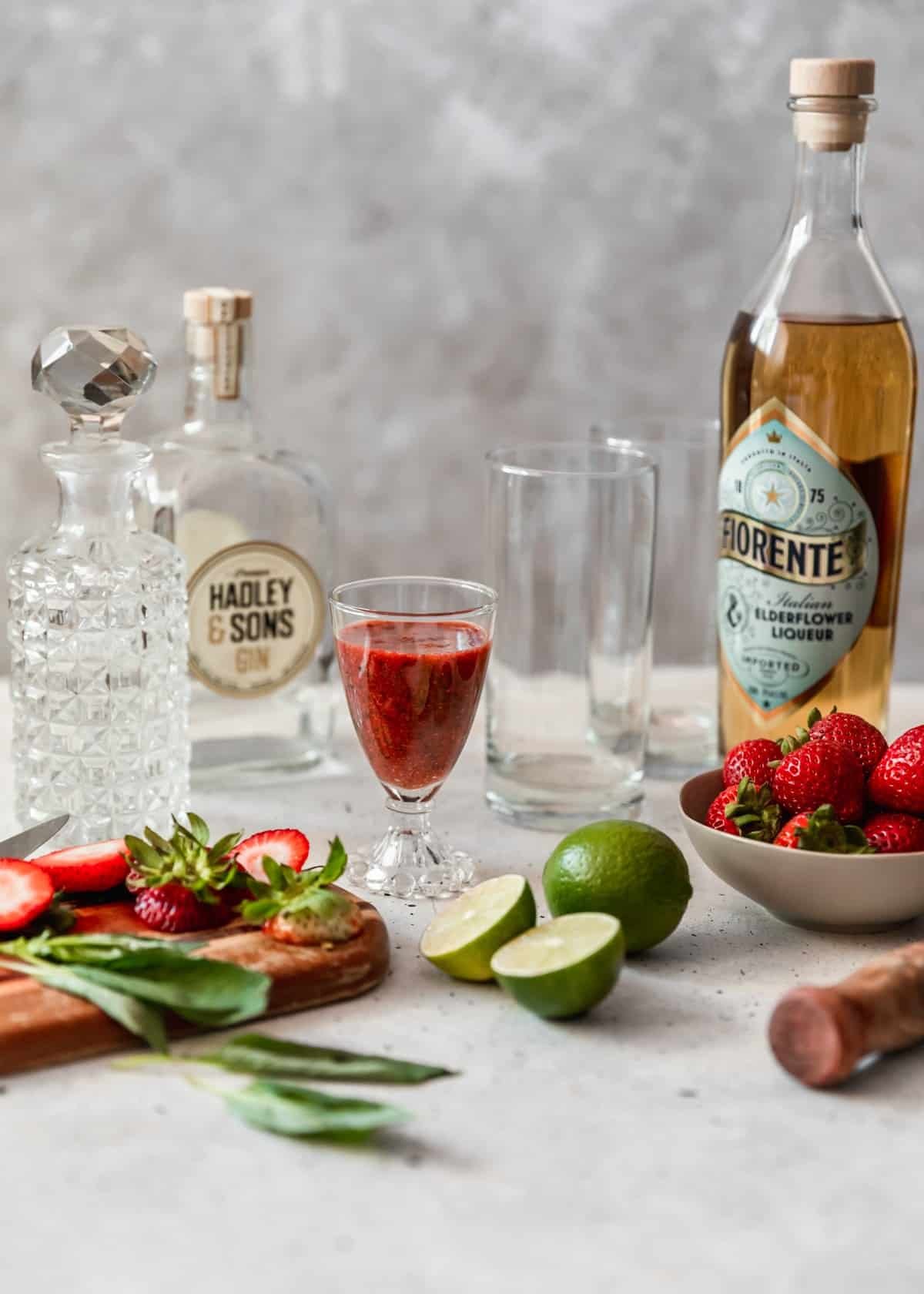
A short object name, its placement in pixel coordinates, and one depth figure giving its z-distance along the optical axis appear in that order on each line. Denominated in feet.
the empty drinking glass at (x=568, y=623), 4.04
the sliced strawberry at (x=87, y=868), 3.32
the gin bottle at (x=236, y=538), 4.22
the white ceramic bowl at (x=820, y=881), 3.21
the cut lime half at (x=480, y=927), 3.08
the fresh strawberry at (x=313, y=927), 3.08
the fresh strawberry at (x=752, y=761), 3.47
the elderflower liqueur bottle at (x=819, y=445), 3.96
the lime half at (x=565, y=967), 2.88
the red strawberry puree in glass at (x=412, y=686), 3.50
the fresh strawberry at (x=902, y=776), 3.28
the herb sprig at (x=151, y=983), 2.79
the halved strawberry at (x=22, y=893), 3.07
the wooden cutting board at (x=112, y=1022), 2.77
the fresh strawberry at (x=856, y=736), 3.42
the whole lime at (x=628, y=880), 3.17
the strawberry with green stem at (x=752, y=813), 3.37
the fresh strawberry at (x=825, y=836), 3.24
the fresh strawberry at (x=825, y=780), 3.31
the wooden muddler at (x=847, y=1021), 2.68
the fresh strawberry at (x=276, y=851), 3.37
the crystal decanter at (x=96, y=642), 3.66
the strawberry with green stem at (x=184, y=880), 3.22
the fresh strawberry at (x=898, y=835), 3.25
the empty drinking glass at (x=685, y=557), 4.50
